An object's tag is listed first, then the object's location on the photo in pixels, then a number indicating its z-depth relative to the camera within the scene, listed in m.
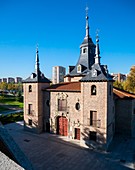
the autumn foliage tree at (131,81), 38.94
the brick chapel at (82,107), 17.79
